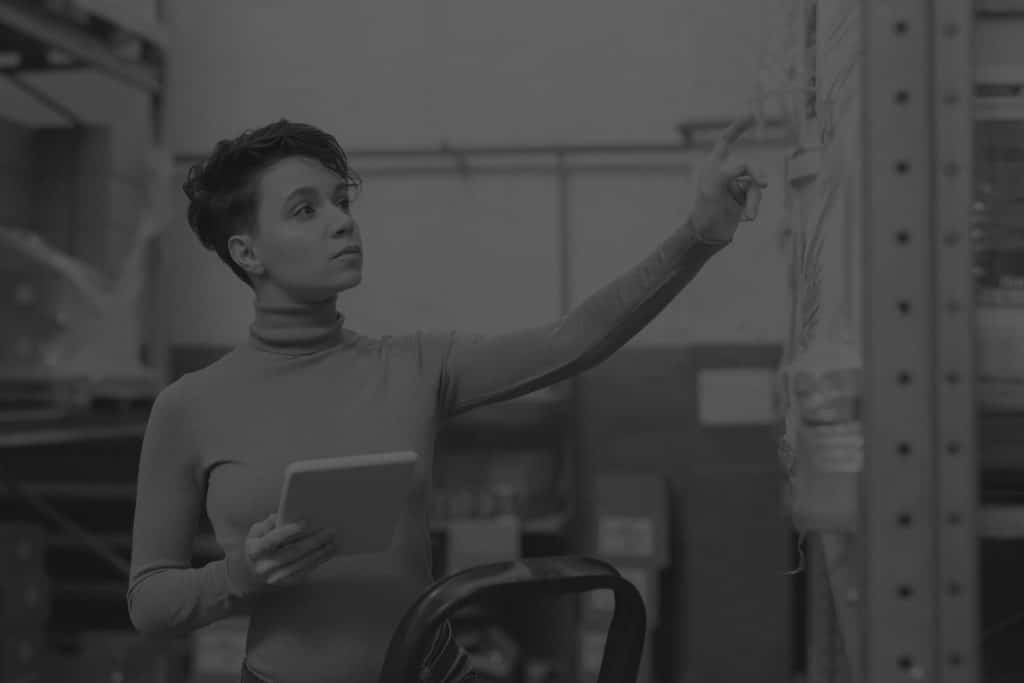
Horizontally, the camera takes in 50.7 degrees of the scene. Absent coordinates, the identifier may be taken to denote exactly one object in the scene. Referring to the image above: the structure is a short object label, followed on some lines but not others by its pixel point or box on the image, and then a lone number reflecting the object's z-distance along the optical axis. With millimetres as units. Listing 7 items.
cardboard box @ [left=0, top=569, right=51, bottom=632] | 2848
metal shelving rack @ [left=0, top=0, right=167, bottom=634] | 2676
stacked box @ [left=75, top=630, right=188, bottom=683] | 3023
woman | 1187
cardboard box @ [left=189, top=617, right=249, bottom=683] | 3127
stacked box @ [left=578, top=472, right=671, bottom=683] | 3143
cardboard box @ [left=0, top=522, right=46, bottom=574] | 2855
